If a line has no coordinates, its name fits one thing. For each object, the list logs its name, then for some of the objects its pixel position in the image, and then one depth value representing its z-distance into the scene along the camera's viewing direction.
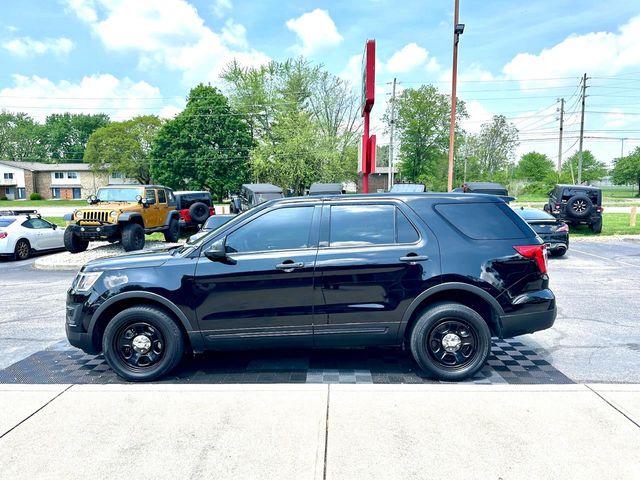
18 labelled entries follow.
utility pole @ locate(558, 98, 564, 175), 48.75
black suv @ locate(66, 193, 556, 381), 3.89
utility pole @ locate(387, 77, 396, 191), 35.55
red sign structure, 9.98
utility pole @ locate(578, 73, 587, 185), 42.81
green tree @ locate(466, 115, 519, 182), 73.00
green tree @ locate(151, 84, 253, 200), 45.38
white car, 12.32
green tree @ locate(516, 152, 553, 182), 82.56
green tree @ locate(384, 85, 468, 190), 52.38
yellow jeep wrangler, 11.72
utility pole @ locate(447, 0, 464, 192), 15.44
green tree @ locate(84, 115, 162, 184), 61.72
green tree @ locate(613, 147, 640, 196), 75.19
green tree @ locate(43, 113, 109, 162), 98.38
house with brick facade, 71.06
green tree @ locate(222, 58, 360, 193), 40.97
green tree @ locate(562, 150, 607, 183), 72.44
